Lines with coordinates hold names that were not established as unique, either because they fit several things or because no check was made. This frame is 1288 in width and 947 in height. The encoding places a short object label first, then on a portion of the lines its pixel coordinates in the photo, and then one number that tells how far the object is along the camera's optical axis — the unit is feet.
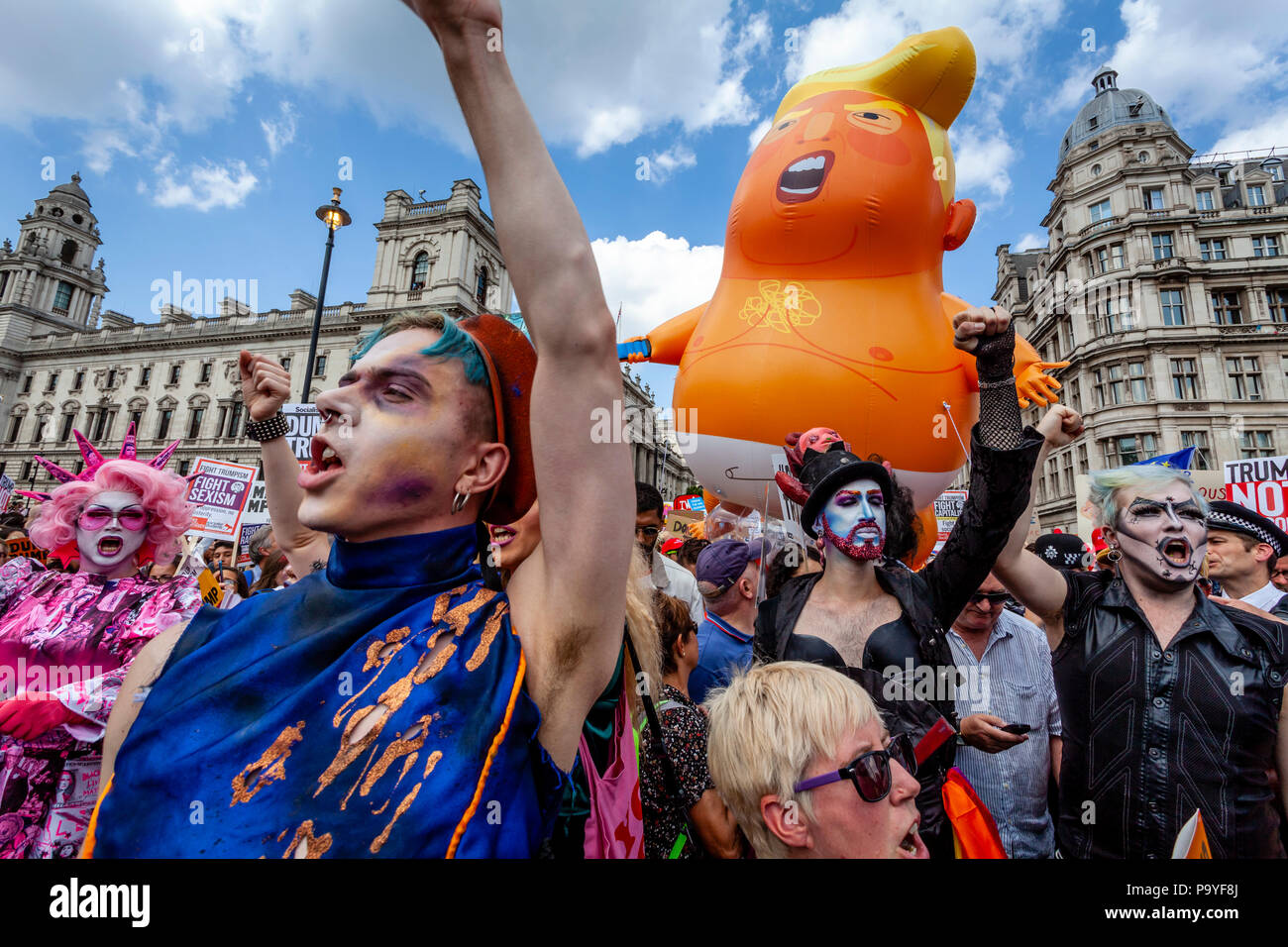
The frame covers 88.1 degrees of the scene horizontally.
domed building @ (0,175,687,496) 126.52
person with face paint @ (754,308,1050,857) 7.29
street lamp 37.11
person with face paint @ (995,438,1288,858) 7.47
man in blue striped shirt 10.02
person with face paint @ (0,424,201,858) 6.75
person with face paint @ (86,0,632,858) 3.26
